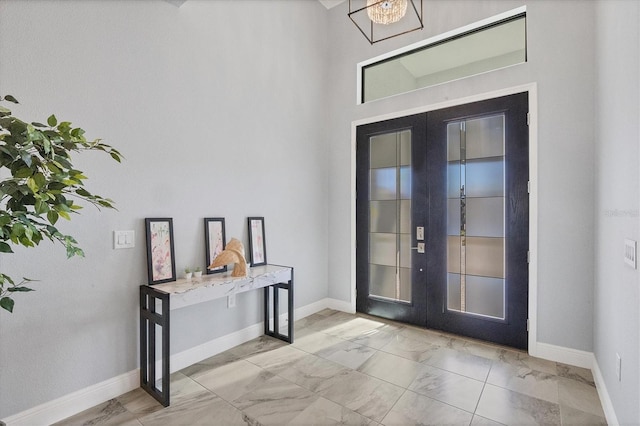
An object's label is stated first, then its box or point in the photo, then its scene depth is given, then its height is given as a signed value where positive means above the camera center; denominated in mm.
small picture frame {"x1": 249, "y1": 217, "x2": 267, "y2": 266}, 3139 -320
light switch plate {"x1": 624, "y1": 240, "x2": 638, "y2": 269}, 1490 -220
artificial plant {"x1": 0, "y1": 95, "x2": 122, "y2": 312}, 919 +102
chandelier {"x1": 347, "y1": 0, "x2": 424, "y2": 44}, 2246 +2115
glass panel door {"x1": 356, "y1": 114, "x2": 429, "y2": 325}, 3465 -101
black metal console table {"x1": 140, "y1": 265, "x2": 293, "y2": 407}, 2115 -655
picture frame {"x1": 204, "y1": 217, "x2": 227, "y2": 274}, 2764 -246
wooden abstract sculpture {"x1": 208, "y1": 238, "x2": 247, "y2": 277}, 2566 -392
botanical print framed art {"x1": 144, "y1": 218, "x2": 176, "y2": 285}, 2367 -305
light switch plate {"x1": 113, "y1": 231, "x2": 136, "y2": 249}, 2213 -200
